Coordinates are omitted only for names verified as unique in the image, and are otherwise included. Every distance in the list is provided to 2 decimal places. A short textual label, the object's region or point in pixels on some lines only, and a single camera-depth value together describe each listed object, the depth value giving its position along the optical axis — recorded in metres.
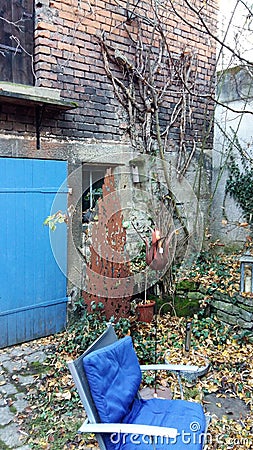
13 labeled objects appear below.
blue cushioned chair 1.99
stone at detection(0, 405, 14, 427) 2.81
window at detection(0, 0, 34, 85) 3.94
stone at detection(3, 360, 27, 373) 3.62
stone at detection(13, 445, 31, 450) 2.51
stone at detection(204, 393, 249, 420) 2.92
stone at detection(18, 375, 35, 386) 3.37
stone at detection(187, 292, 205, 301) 4.62
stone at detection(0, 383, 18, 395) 3.22
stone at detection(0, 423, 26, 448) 2.57
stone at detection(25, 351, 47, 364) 3.80
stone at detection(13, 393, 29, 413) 2.98
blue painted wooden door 3.96
